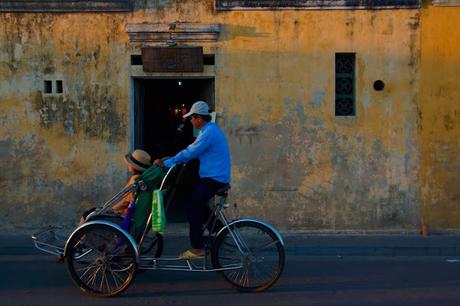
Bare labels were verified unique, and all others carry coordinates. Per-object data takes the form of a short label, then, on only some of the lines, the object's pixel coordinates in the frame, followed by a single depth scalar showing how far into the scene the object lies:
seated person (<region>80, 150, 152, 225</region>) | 6.30
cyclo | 5.93
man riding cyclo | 6.09
